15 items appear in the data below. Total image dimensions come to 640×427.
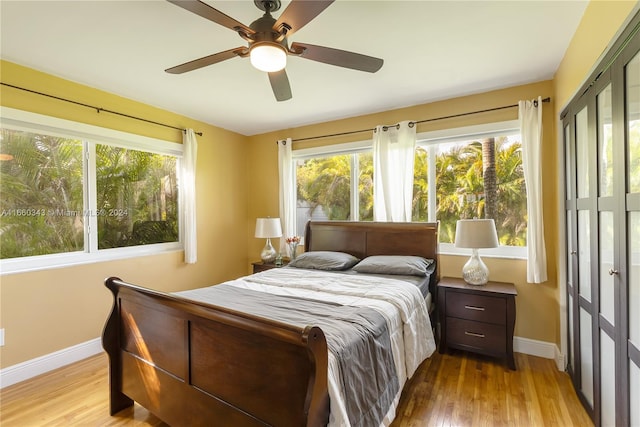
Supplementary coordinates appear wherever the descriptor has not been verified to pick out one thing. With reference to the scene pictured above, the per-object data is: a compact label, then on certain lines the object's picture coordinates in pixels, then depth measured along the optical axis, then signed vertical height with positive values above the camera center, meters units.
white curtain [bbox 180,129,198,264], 3.70 +0.27
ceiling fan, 1.37 +0.94
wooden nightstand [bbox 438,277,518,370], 2.55 -0.96
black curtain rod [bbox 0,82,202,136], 2.47 +1.09
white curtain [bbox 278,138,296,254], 4.21 +0.34
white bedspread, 1.88 -0.59
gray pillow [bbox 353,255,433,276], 2.72 -0.51
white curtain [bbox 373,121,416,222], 3.34 +0.48
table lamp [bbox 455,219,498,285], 2.67 -0.28
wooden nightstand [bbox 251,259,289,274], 3.88 -0.68
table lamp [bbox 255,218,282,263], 3.95 -0.22
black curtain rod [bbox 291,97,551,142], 2.83 +1.03
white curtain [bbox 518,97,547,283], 2.71 +0.24
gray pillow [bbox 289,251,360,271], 3.09 -0.52
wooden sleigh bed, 1.18 -0.73
